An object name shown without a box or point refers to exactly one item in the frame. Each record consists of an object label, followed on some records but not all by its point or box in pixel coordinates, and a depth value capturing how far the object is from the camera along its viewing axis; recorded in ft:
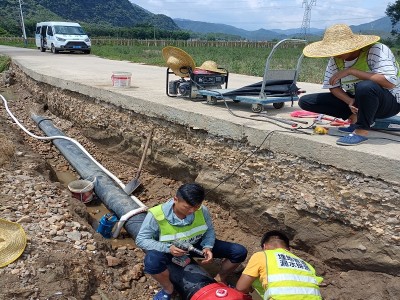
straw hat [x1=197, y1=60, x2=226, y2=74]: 19.07
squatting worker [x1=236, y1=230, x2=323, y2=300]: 8.63
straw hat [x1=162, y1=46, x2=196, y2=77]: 18.03
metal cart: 16.28
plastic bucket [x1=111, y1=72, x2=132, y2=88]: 22.61
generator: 18.72
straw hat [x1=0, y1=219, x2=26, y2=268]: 10.38
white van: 63.41
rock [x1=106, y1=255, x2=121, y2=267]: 12.73
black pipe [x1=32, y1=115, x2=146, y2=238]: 14.75
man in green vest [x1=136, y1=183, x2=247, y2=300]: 10.44
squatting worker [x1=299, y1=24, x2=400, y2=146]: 11.53
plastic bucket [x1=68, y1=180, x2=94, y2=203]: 17.08
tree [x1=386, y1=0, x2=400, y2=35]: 175.83
